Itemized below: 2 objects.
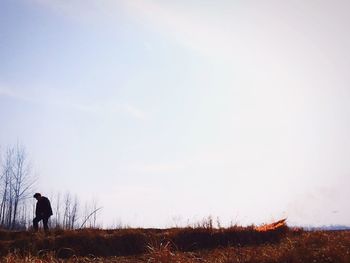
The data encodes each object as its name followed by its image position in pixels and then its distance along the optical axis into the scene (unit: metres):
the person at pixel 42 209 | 17.62
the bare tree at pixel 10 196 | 39.79
